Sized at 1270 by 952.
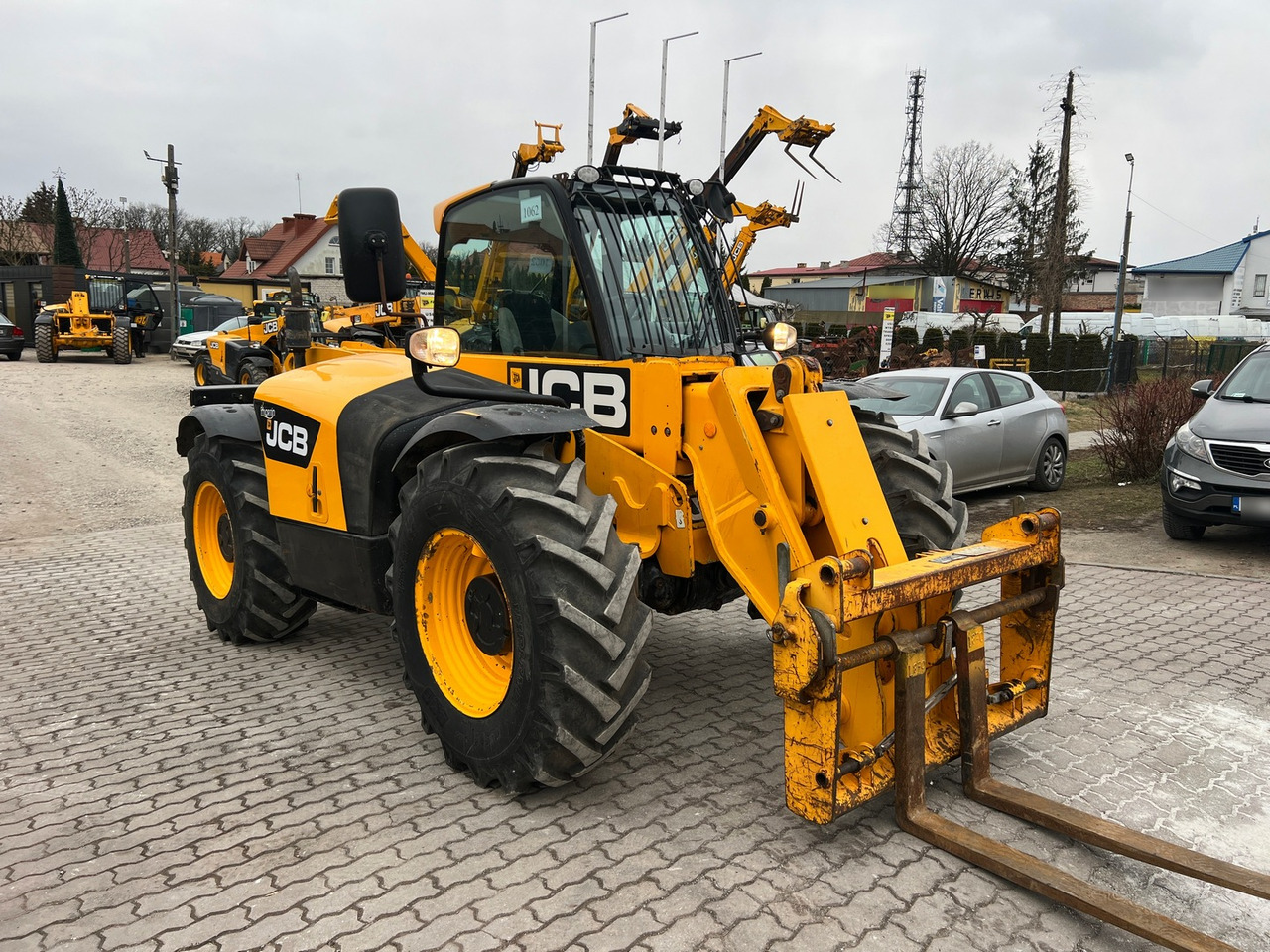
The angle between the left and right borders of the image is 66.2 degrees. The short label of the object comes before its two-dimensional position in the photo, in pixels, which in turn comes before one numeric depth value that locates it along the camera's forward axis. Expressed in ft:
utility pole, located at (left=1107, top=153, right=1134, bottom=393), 80.29
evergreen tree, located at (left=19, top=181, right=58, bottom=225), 164.66
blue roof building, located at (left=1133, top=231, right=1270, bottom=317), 187.01
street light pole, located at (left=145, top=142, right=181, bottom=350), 93.56
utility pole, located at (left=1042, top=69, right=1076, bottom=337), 105.09
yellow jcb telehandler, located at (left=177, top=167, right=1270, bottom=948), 11.14
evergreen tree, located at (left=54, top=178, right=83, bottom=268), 155.43
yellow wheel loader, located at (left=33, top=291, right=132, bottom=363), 87.45
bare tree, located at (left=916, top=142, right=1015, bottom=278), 184.03
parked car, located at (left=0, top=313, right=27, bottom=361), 90.79
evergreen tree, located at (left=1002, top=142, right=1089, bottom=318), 161.58
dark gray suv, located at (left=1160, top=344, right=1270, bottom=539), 26.50
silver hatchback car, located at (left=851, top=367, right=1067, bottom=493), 33.68
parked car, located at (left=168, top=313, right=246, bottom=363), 80.62
